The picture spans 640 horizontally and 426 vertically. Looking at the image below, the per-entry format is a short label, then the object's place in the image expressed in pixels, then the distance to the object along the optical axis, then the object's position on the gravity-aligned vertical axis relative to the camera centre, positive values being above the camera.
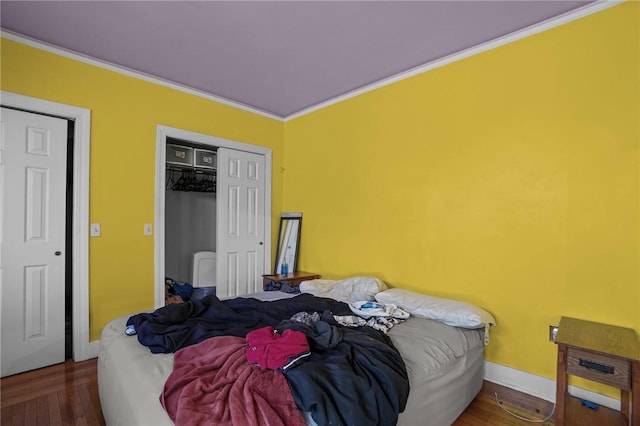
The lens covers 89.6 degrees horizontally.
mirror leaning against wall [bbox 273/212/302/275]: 4.05 -0.36
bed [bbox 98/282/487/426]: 1.33 -0.78
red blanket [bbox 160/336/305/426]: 1.11 -0.67
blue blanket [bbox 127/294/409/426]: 1.21 -0.66
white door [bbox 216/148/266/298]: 3.80 -0.10
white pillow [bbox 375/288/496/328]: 2.20 -0.67
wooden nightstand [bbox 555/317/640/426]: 1.55 -0.73
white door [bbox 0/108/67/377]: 2.48 -0.22
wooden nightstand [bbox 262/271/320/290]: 3.60 -0.72
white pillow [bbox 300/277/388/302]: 2.79 -0.67
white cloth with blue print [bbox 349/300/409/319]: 2.24 -0.67
